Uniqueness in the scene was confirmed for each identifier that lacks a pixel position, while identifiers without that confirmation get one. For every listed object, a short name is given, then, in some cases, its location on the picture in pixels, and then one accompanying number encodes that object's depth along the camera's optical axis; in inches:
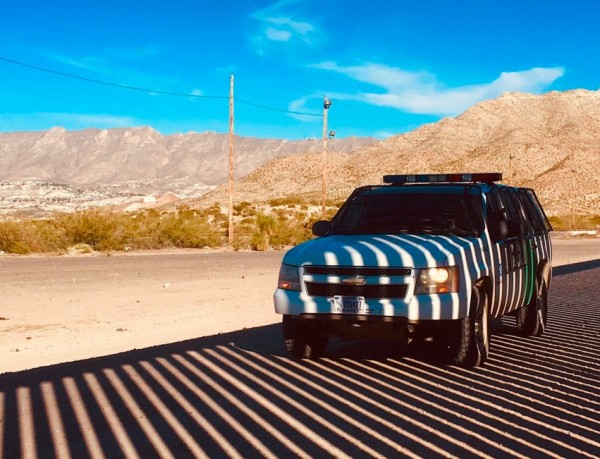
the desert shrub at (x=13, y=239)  1048.2
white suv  288.8
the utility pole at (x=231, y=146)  1376.7
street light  1624.0
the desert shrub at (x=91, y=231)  1142.3
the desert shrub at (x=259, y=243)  1307.8
